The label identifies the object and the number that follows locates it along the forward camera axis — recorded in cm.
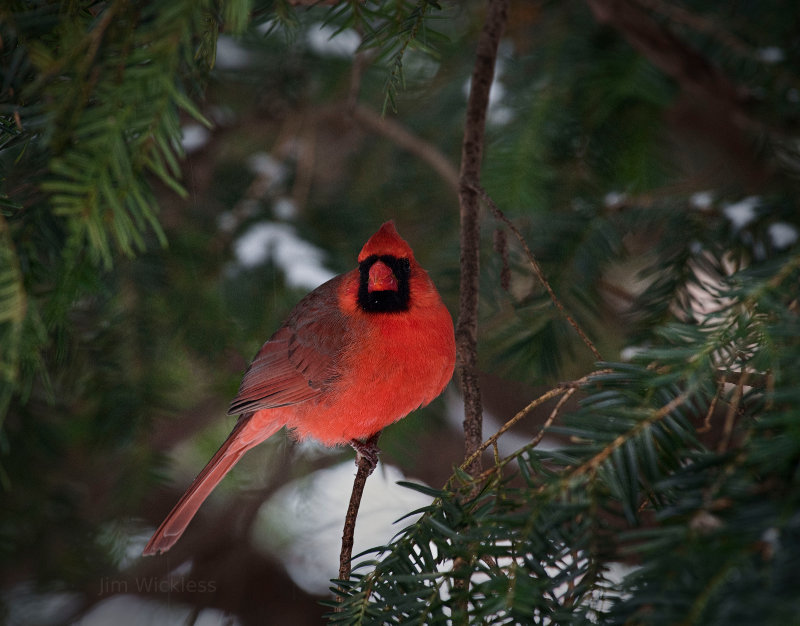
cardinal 465
